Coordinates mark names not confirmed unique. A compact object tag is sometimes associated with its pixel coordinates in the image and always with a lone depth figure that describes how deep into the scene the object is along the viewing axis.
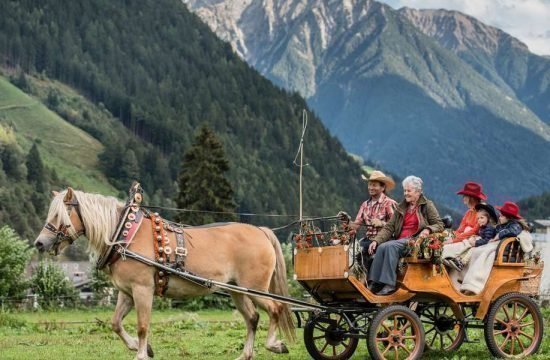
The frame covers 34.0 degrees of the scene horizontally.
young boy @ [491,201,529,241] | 14.56
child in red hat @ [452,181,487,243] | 15.05
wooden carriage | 13.68
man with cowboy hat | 14.83
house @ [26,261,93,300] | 83.15
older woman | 13.68
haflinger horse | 13.77
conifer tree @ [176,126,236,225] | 68.12
